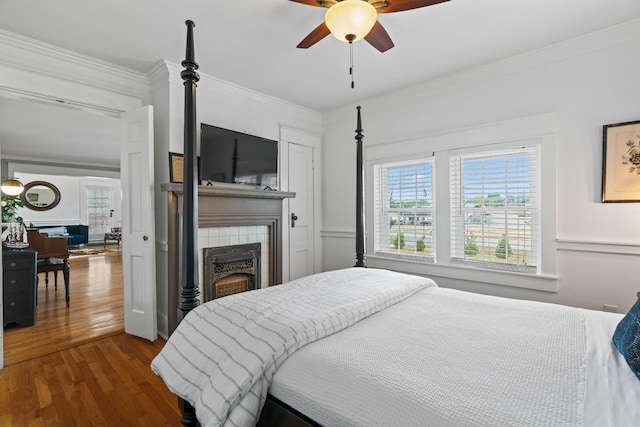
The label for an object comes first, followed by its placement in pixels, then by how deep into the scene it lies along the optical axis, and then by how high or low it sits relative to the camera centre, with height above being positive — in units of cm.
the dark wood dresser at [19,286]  311 -71
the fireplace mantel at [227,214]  281 +1
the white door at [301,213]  411 +2
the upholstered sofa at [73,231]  887 -45
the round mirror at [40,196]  882 +60
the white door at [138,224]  293 -8
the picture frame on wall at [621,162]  232 +38
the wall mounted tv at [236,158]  312 +62
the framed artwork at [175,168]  292 +45
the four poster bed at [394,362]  83 -50
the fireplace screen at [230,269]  311 -58
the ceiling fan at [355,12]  162 +107
